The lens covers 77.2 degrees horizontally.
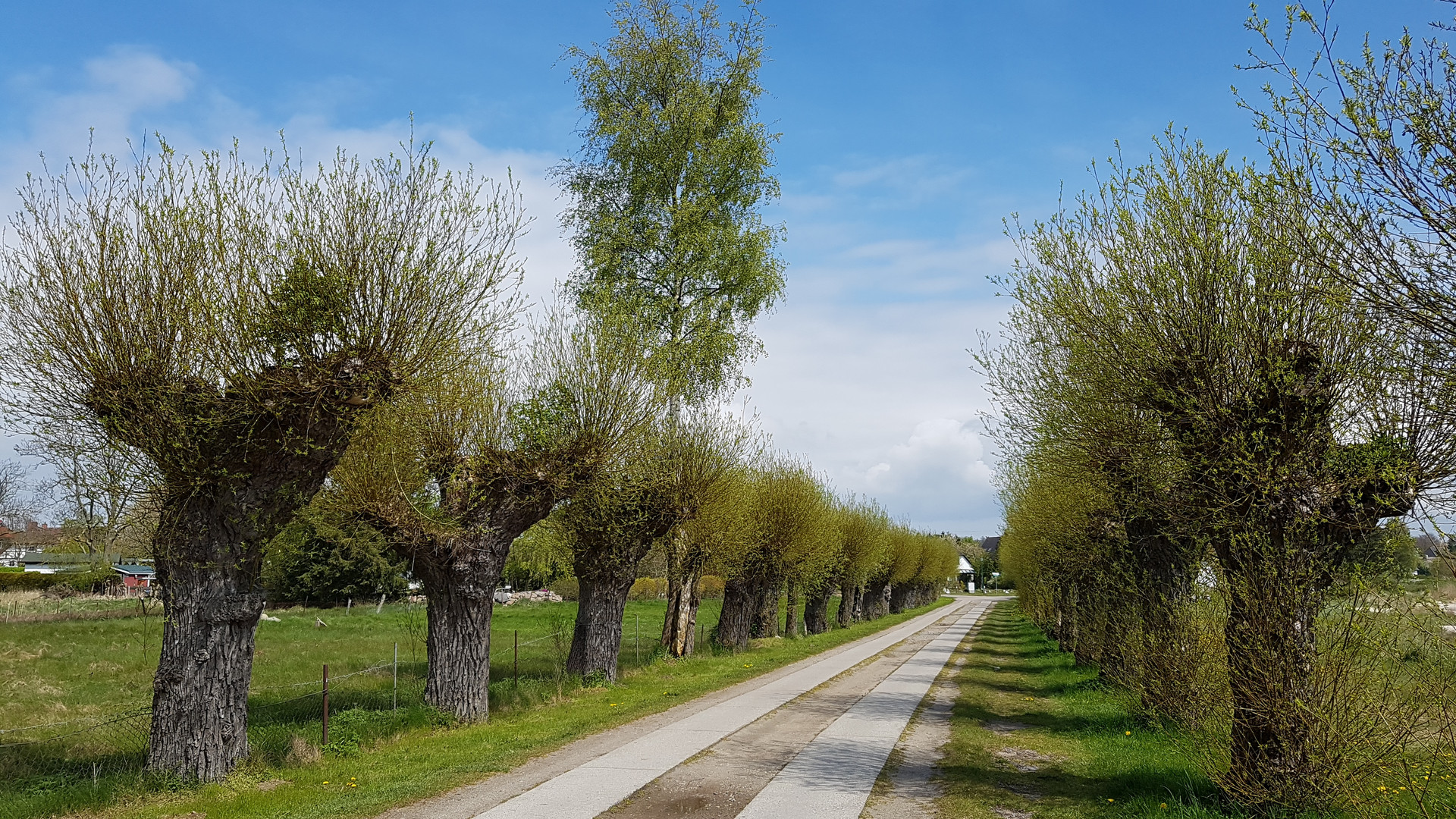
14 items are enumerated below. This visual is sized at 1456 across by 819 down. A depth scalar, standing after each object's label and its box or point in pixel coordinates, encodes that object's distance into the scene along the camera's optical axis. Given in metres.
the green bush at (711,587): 69.19
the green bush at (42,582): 45.44
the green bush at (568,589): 65.23
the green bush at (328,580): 49.75
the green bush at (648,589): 73.94
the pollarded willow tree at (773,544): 33.50
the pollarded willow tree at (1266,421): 8.48
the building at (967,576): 155.88
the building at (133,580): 51.04
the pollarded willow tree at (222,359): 10.08
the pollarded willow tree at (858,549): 47.38
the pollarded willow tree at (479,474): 15.42
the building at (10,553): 63.45
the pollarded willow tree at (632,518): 21.03
